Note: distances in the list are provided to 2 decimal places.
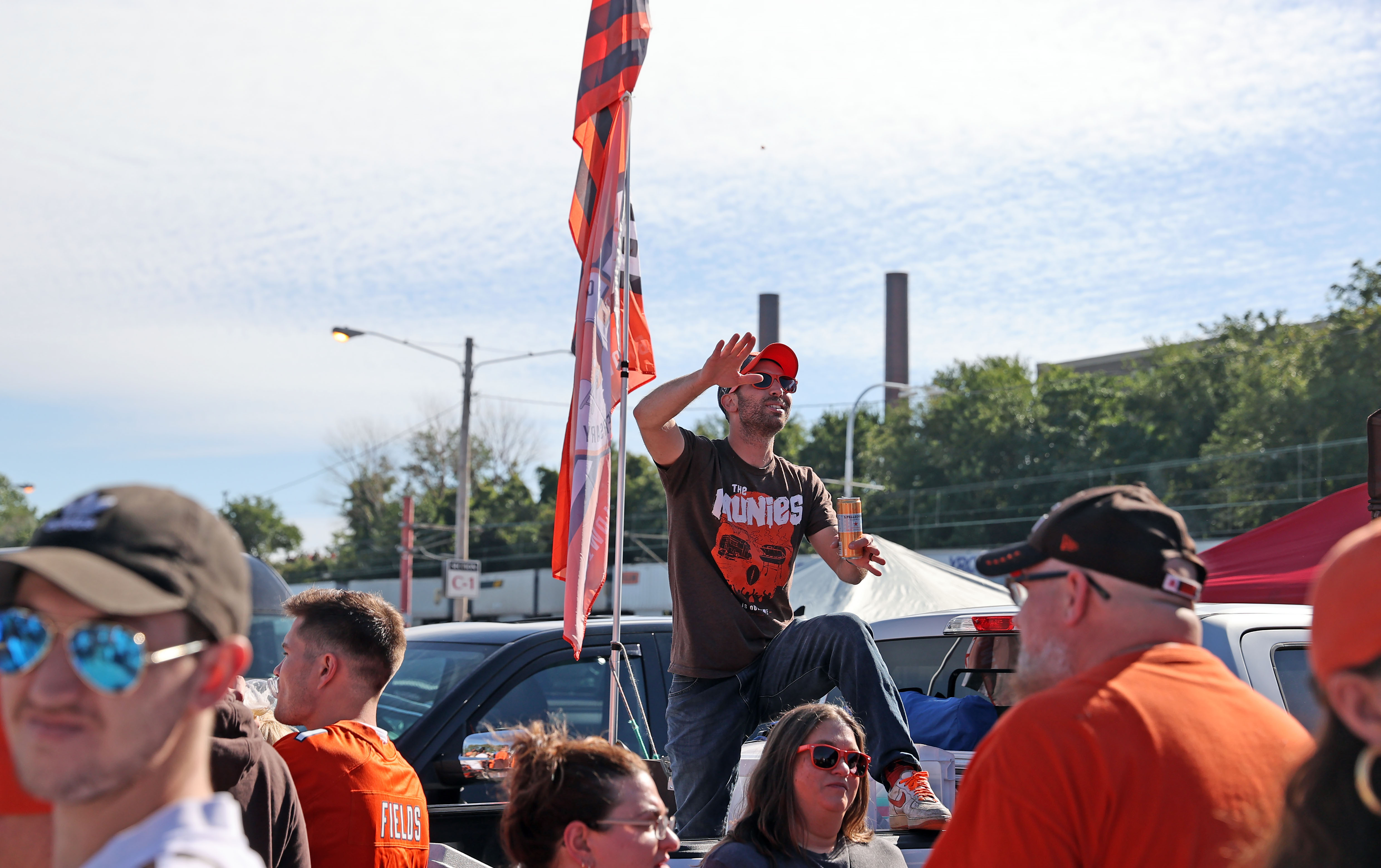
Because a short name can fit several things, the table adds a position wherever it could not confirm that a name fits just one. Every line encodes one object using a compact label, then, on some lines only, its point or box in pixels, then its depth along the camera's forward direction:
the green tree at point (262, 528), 84.88
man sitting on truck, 4.34
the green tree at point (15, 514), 94.38
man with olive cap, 1.46
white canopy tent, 16.55
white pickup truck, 3.87
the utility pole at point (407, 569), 38.69
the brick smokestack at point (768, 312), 59.88
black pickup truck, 4.67
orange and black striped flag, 5.51
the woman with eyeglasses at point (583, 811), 2.65
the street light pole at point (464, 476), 28.59
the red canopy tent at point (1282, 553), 8.38
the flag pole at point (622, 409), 4.58
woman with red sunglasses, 3.65
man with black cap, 1.92
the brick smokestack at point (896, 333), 59.41
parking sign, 26.36
